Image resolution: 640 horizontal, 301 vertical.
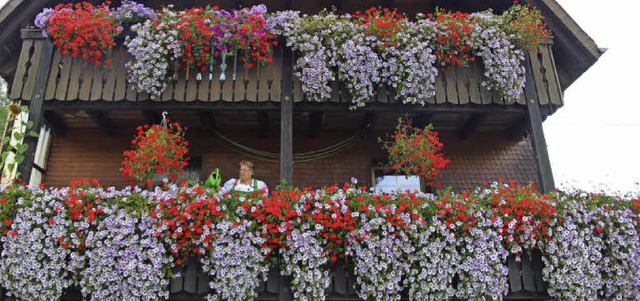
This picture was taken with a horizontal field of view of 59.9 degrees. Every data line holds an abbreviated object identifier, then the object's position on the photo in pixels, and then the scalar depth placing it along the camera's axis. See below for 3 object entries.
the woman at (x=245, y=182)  8.67
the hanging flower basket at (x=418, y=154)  8.91
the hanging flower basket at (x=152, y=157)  8.18
